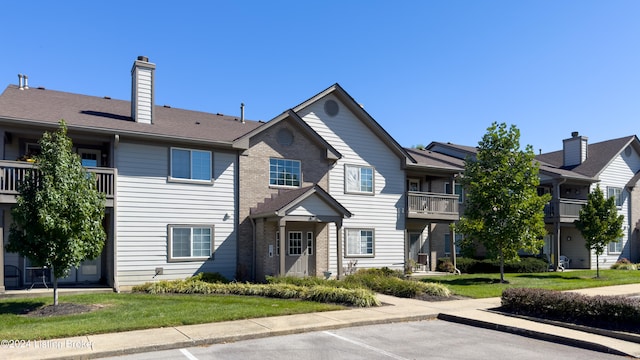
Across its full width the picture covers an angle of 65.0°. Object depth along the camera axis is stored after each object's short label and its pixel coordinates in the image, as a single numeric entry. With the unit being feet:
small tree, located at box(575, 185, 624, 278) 83.97
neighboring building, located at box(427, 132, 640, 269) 103.76
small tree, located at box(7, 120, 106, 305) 42.24
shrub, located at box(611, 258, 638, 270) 104.88
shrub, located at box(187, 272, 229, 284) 63.00
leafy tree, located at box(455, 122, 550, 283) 69.36
